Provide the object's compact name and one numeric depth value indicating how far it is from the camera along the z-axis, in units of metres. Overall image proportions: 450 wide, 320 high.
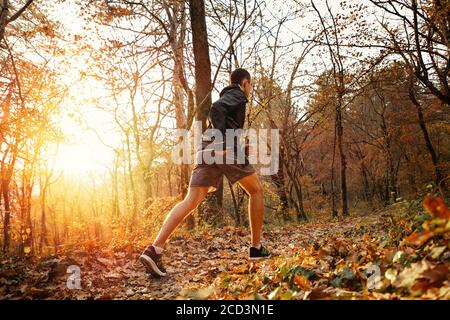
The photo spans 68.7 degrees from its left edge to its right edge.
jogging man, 3.61
